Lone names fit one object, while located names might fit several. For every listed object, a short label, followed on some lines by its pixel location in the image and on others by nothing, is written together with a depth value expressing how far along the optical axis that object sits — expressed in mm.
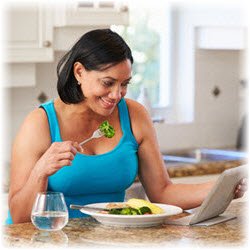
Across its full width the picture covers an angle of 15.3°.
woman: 3129
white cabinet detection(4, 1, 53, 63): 4594
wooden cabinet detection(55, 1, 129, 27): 4716
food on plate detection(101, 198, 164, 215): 2890
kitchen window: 5714
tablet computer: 2916
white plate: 2811
